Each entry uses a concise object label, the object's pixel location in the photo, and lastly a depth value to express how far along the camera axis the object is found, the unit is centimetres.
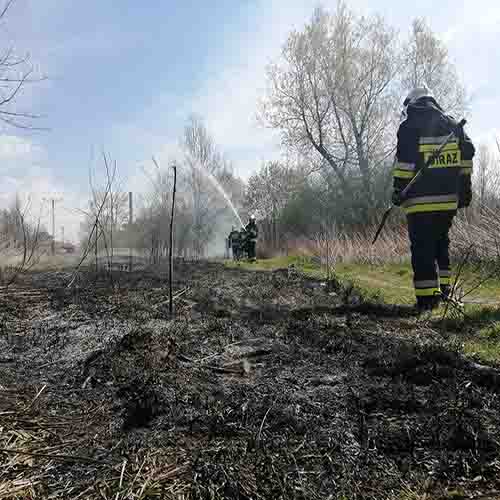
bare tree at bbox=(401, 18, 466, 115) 2008
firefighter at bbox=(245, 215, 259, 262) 1501
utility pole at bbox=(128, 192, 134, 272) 1490
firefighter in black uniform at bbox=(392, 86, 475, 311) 434
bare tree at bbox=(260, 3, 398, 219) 2011
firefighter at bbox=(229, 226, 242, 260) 1595
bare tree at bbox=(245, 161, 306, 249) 2551
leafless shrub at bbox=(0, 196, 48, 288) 841
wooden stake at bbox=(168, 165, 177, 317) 401
